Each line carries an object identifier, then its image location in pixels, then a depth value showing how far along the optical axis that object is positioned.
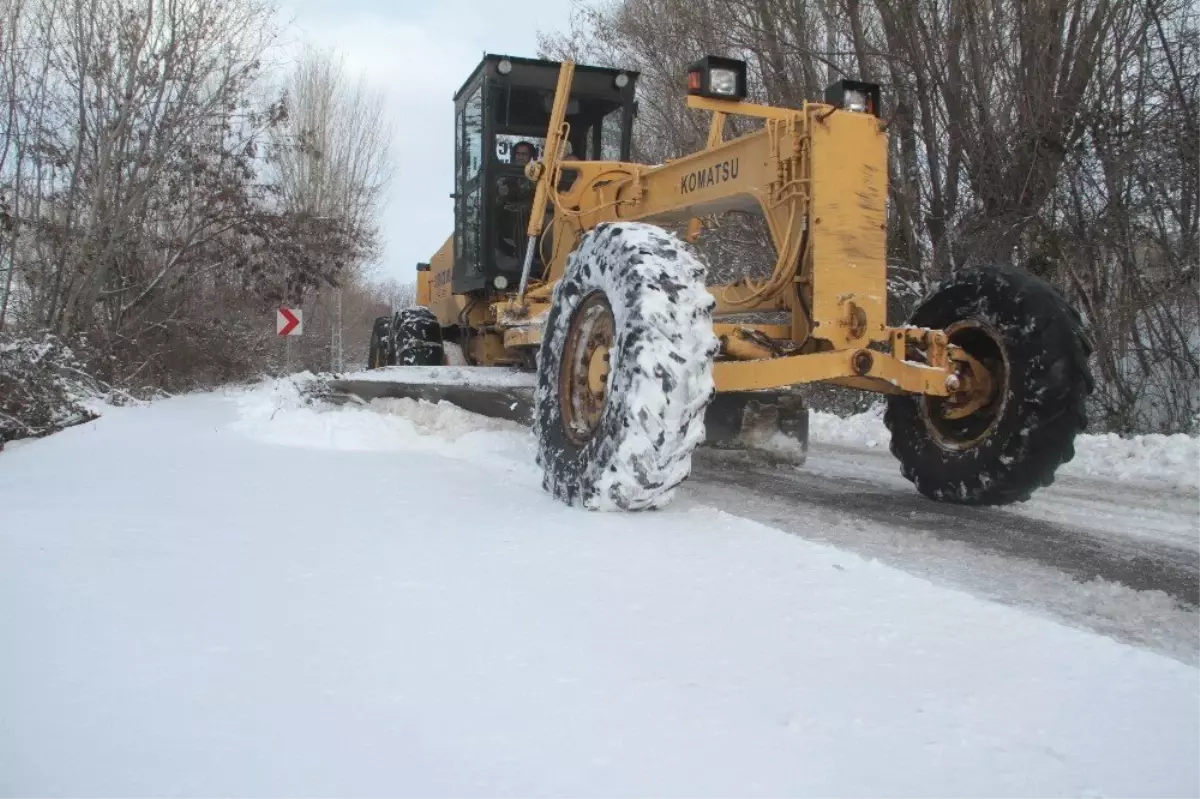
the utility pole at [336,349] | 22.26
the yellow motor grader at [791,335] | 4.02
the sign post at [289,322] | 17.55
